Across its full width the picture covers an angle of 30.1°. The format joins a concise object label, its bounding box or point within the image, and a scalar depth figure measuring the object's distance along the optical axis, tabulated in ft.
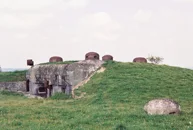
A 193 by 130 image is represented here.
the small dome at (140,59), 134.49
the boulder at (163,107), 56.24
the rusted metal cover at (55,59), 136.38
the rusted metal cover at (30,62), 143.23
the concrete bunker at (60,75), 108.47
